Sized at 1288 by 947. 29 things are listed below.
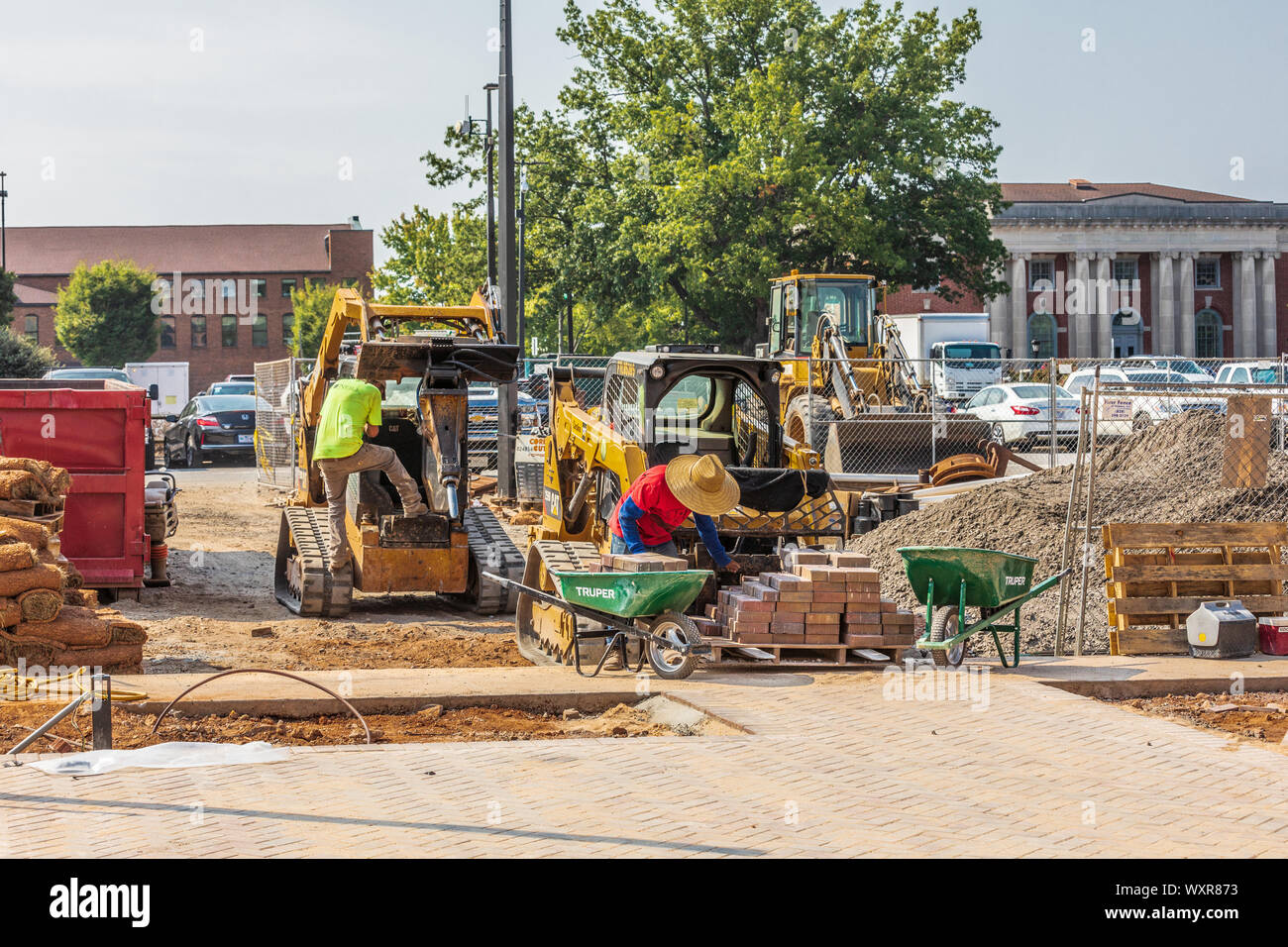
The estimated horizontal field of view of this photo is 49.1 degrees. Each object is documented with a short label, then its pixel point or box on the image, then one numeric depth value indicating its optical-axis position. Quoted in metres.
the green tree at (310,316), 82.12
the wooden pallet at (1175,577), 11.33
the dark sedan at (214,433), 33.91
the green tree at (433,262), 51.56
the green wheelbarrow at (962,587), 10.31
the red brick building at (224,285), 95.19
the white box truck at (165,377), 62.28
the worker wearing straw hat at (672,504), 10.19
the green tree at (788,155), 39.03
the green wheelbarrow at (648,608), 9.70
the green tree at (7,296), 41.53
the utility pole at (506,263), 22.77
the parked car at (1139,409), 23.75
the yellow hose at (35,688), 8.85
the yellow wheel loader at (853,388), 22.39
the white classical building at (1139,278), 74.94
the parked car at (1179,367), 35.67
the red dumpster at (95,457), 12.91
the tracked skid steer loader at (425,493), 13.45
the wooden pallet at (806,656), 10.44
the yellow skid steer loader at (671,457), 11.80
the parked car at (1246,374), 35.62
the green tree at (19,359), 40.03
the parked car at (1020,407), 30.17
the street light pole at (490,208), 31.61
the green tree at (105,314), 82.19
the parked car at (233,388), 44.75
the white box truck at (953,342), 42.06
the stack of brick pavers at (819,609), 10.34
